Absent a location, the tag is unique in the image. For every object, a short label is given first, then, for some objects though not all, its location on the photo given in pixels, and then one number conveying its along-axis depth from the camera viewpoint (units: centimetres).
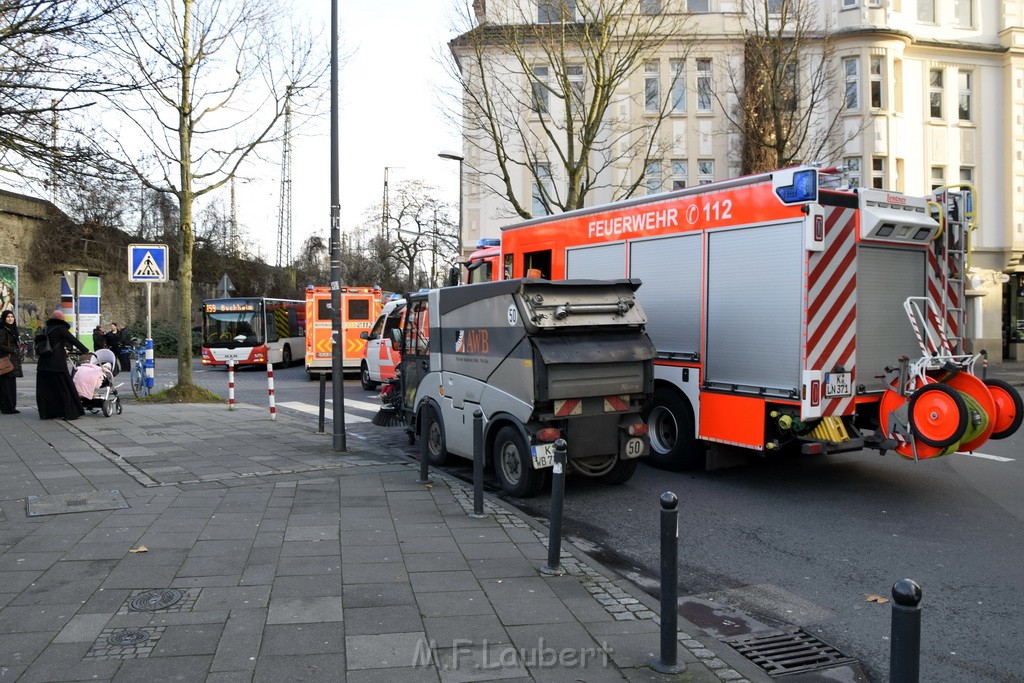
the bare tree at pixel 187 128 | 1551
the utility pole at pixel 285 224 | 4943
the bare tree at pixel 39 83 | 812
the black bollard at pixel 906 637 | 248
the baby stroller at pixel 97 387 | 1272
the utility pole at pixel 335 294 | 1018
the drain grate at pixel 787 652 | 417
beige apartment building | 2683
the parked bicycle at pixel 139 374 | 1752
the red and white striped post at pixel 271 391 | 1352
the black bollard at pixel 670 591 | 386
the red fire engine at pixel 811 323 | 757
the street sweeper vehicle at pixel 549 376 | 759
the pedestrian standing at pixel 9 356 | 1317
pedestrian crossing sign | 1473
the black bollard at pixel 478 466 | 677
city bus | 2727
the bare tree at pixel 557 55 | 1903
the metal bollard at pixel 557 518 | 520
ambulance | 2266
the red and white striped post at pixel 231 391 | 1454
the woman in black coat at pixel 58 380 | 1215
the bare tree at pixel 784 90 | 2114
